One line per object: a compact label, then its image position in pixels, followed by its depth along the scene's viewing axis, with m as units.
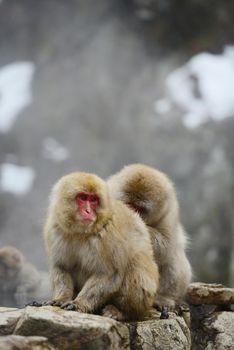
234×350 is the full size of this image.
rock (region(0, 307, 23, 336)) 9.24
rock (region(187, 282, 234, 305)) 11.87
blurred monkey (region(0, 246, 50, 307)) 16.59
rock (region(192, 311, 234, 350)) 11.29
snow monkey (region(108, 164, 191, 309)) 11.98
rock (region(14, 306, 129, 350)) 8.59
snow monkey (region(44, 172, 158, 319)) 9.66
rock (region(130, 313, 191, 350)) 9.84
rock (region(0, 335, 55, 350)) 7.71
